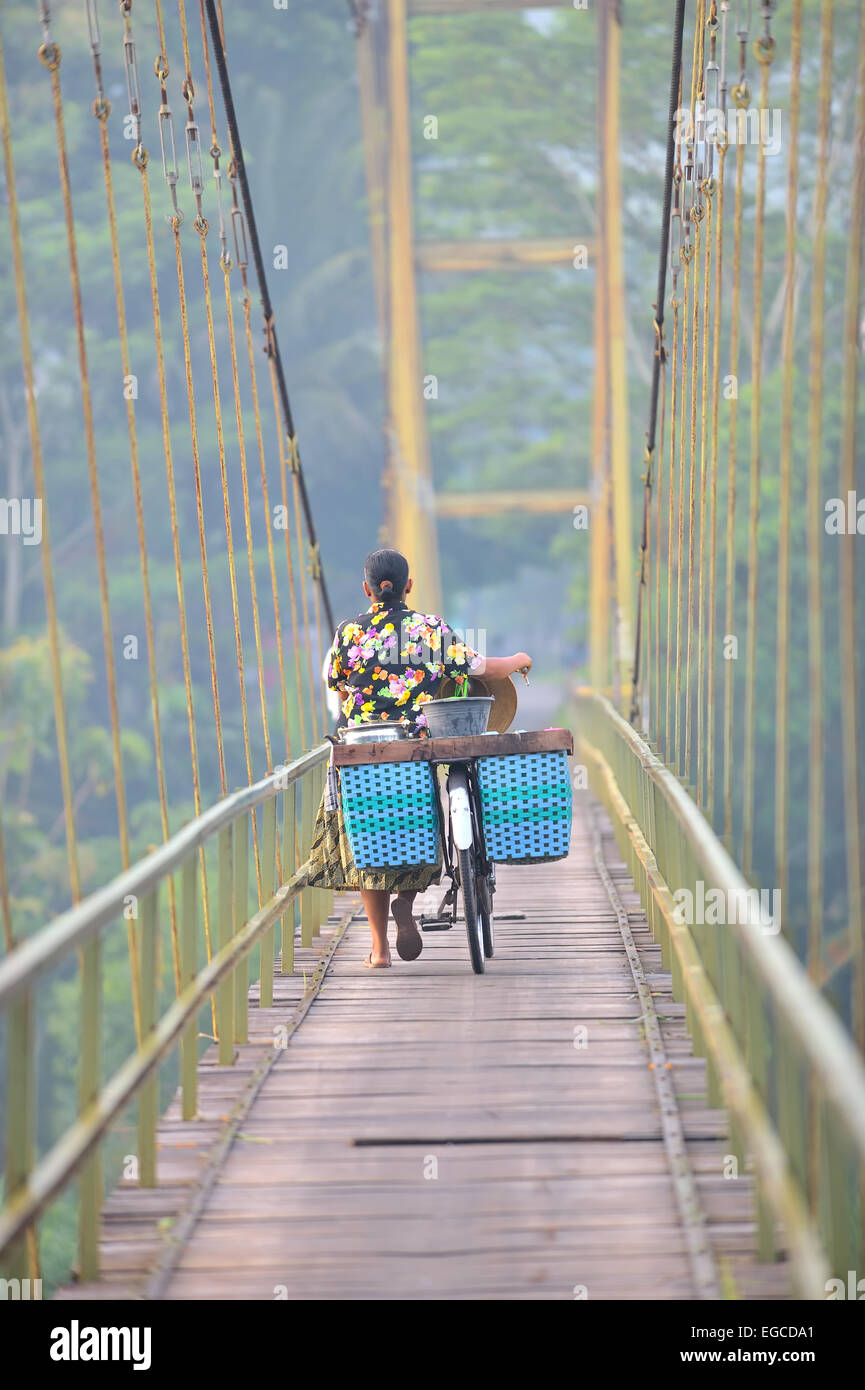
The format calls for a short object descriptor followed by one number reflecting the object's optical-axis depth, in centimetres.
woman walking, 950
